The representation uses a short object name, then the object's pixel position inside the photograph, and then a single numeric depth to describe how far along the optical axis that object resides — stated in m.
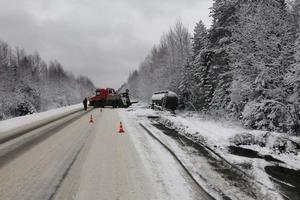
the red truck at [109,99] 43.97
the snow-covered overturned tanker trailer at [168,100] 43.42
